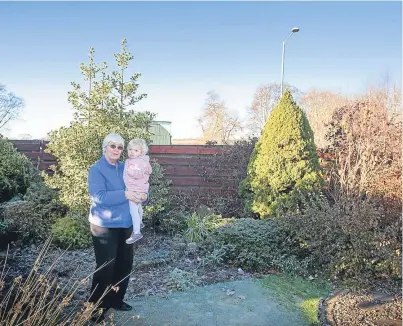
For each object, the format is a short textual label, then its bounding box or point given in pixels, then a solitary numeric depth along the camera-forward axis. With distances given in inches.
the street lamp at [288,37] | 420.4
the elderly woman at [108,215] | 115.4
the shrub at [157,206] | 228.8
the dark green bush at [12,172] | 245.1
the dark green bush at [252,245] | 182.7
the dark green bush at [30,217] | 202.7
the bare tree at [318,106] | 407.7
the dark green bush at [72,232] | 200.5
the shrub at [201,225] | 219.1
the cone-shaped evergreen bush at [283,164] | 242.2
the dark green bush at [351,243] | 163.0
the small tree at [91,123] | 213.3
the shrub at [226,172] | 288.2
